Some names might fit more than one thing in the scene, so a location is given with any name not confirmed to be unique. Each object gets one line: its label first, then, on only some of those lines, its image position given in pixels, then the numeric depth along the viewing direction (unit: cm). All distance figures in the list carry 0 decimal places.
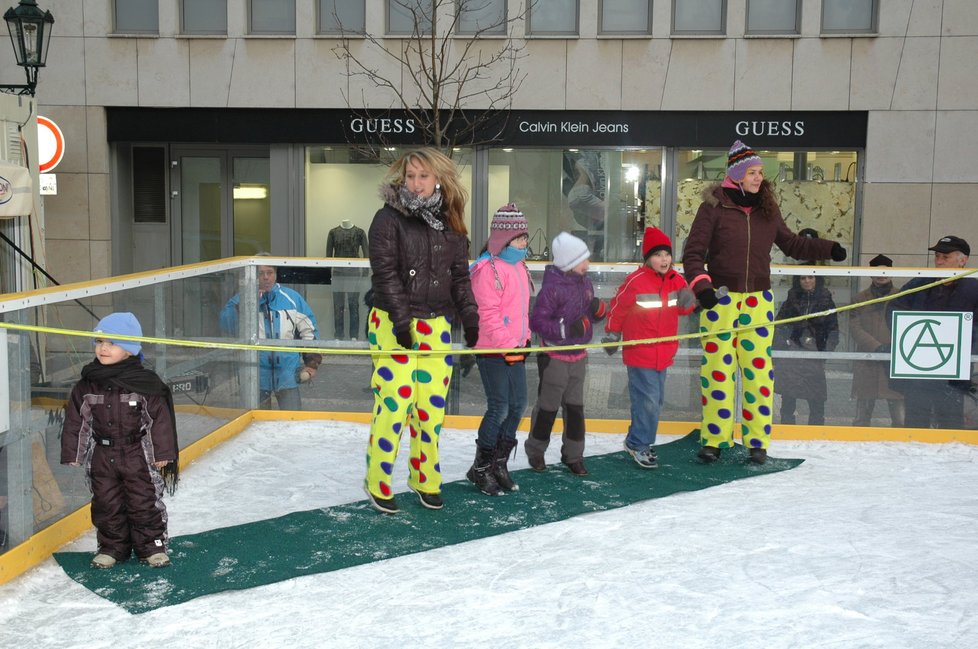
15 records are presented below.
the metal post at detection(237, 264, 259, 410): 841
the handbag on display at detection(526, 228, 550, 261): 1648
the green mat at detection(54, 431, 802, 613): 495
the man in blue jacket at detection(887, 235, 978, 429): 789
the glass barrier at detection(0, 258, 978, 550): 724
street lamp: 1102
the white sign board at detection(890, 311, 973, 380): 789
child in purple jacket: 663
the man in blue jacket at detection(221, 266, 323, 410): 852
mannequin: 849
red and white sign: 1263
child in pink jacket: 630
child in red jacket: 696
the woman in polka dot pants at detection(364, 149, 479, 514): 562
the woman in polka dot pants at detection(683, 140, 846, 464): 704
